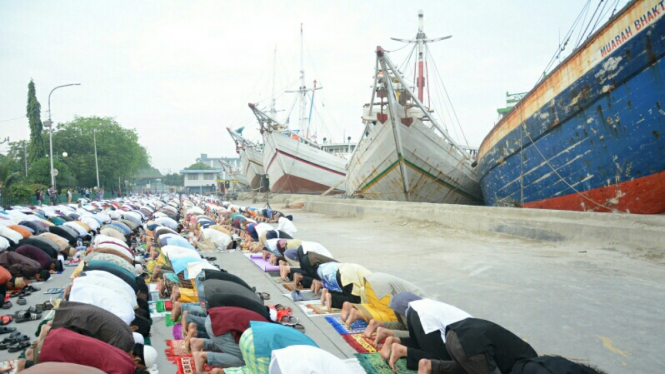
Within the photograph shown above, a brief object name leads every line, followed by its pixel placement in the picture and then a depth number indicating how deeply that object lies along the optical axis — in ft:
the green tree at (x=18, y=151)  146.70
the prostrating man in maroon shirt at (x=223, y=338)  11.48
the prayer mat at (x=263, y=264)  25.53
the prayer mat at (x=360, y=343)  13.21
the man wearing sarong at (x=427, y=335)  11.35
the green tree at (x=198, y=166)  336.29
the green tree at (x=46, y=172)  101.04
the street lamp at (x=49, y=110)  76.53
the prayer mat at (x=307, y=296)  19.07
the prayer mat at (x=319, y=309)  17.02
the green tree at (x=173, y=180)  331.36
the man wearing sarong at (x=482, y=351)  9.94
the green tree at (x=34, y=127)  119.65
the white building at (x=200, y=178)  256.11
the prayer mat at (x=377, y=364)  11.60
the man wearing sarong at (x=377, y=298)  14.94
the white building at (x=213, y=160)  450.54
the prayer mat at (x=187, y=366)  11.43
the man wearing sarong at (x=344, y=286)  17.10
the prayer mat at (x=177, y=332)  14.80
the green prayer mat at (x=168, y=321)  16.21
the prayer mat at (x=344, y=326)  14.83
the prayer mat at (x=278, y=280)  22.62
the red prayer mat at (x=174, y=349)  13.34
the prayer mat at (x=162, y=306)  17.86
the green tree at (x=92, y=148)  132.77
